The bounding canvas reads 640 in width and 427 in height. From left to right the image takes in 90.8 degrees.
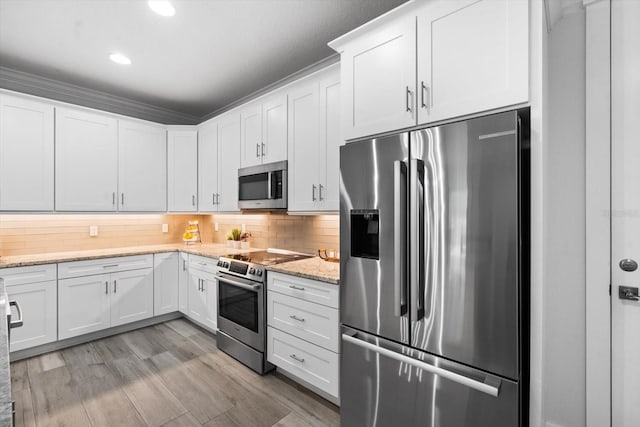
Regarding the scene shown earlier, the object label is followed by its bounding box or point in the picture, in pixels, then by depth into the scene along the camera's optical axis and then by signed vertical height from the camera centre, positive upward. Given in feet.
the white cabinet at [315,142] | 8.10 +1.91
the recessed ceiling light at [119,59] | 9.39 +4.67
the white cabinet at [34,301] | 9.21 -2.73
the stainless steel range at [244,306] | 8.61 -2.74
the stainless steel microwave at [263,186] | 9.53 +0.84
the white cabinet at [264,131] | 9.59 +2.65
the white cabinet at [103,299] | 10.18 -3.03
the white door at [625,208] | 5.19 +0.09
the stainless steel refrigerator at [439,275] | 4.30 -0.97
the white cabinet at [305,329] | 7.02 -2.82
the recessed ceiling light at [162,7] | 7.05 +4.69
